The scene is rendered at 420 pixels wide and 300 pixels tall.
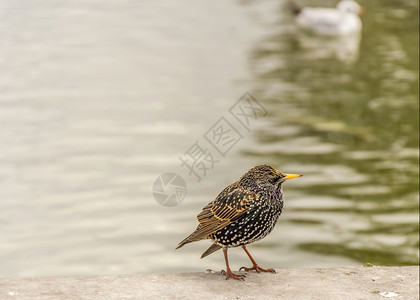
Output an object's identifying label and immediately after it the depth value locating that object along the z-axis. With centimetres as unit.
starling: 933
